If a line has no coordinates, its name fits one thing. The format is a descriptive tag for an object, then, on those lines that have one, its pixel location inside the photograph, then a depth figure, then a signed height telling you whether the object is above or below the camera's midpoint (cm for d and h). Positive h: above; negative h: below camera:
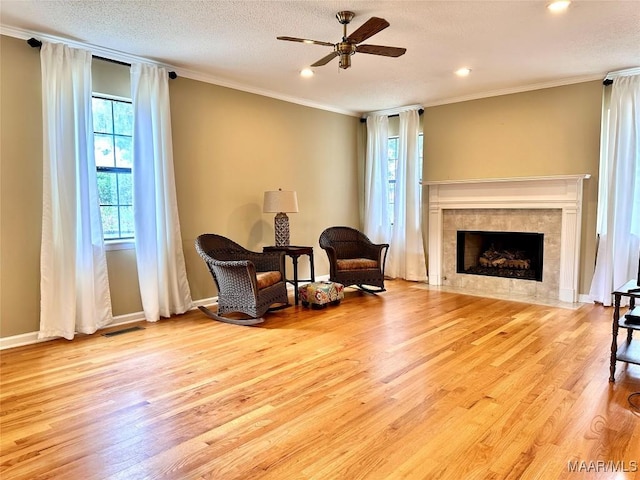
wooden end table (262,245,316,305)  527 -54
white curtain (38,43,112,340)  388 +6
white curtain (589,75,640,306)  487 +23
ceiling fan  312 +122
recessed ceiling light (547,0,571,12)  319 +148
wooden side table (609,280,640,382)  278 -89
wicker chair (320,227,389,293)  562 -70
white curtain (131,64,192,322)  449 +17
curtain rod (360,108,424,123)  659 +144
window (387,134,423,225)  708 +60
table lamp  535 -2
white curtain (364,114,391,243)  702 +44
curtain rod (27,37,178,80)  378 +143
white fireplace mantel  532 +6
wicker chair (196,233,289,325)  437 -73
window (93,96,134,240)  441 +45
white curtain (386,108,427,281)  665 +7
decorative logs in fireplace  596 -74
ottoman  506 -102
